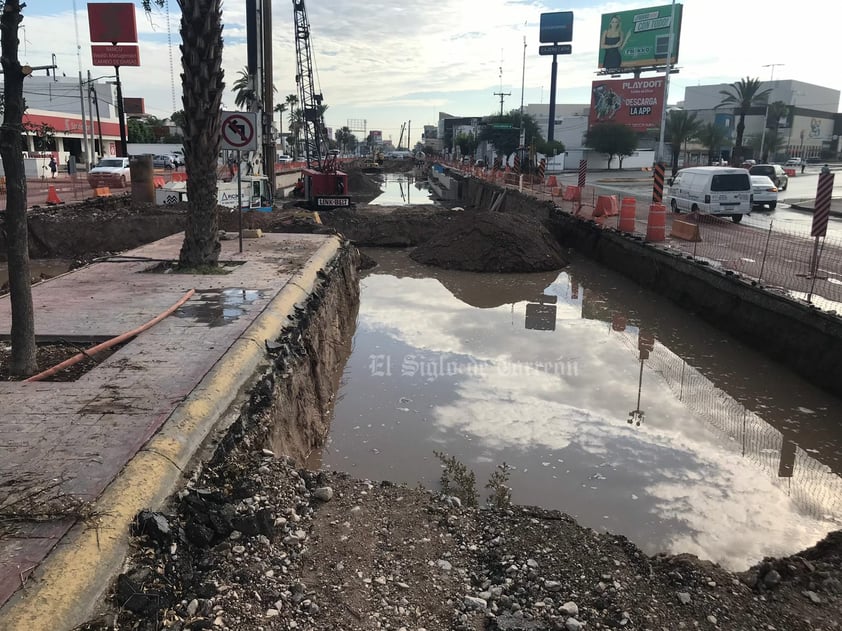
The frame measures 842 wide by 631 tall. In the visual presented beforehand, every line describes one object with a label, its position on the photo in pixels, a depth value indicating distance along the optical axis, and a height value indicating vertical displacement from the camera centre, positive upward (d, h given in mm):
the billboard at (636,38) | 78125 +18875
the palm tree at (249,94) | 20781 +2634
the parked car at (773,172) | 38125 +1064
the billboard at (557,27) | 79875 +19892
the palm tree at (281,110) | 96269 +10481
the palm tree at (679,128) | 61656 +5787
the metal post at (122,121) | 38419 +3048
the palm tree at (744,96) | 59000 +8706
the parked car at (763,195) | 27844 -251
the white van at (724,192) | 21672 -123
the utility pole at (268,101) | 23812 +2957
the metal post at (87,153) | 47278 +1194
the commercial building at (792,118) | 95812 +11628
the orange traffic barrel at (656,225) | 16922 -1045
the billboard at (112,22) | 41500 +9765
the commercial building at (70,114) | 56188 +5850
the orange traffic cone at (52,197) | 22894 -1064
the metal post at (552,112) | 72188 +8129
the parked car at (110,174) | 31141 -200
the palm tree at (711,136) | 68438 +5653
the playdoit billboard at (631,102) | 75188 +10136
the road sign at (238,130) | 10672 +748
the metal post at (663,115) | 34594 +4315
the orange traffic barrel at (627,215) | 18625 -878
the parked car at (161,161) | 52516 +870
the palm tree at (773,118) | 82188 +9788
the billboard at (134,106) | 89288 +9124
